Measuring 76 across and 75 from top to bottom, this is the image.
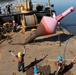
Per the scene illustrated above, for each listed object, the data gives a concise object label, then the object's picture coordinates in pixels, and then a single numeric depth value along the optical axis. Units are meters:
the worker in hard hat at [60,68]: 5.46
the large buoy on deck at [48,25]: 7.48
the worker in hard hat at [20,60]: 5.52
